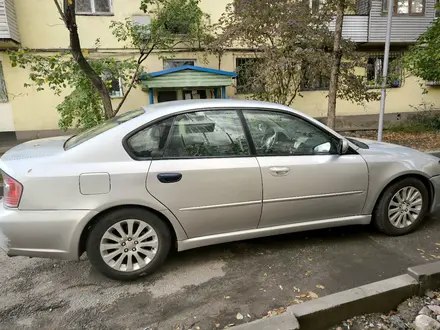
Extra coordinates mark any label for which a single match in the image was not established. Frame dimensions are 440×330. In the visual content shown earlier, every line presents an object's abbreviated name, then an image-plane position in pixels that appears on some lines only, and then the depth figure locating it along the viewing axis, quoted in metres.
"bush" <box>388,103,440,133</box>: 11.29
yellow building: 9.61
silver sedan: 2.42
